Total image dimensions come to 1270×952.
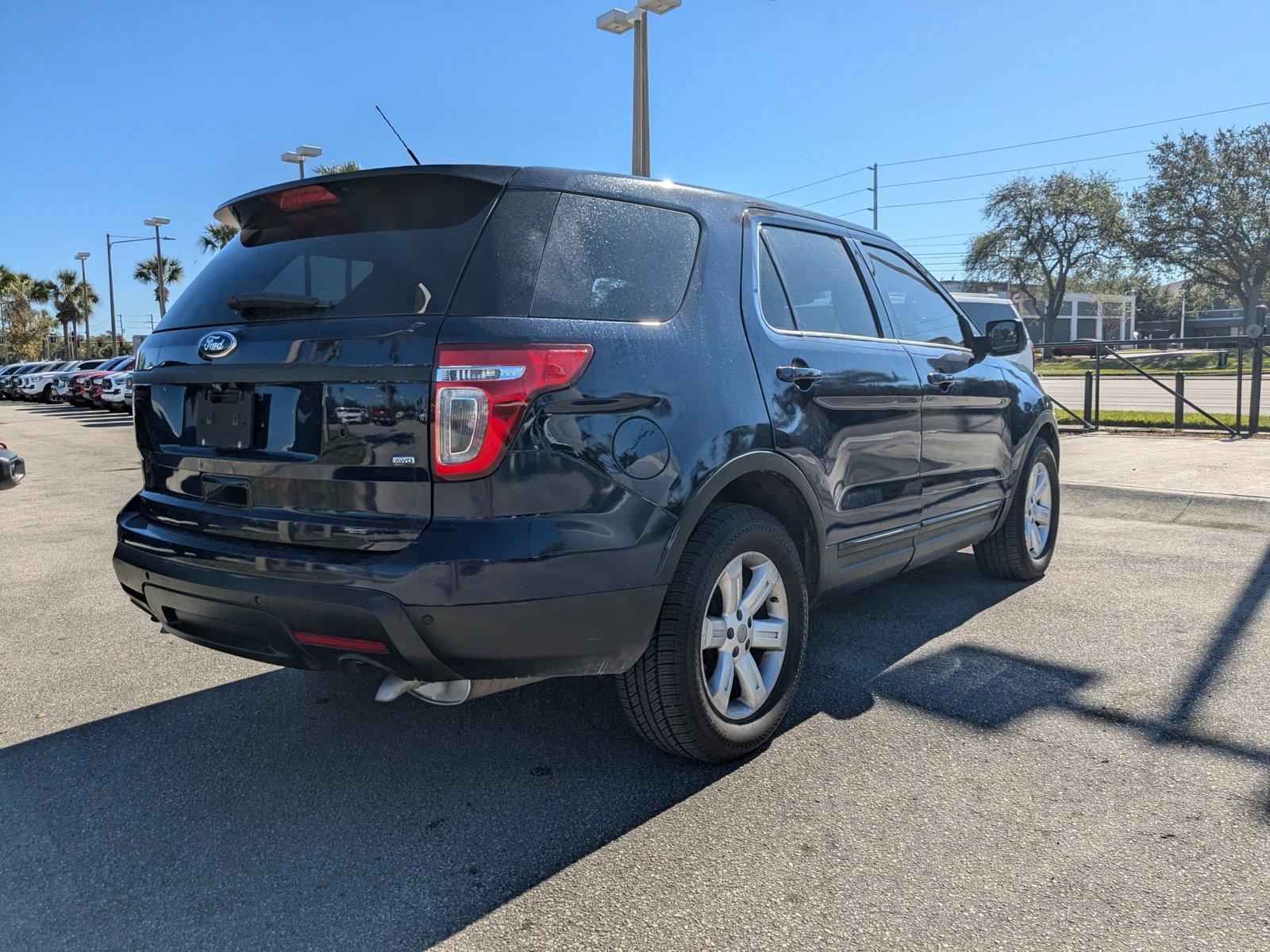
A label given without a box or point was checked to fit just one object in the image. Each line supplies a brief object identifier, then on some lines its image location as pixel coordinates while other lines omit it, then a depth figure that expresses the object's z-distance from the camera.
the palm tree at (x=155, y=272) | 69.19
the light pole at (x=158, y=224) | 41.81
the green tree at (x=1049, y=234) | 55.66
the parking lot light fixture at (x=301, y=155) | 21.27
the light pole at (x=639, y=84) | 14.12
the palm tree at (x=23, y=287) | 75.19
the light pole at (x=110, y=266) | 51.03
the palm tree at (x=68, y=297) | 77.31
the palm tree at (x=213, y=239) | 36.28
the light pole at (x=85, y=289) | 62.78
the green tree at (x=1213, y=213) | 47.56
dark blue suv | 2.56
